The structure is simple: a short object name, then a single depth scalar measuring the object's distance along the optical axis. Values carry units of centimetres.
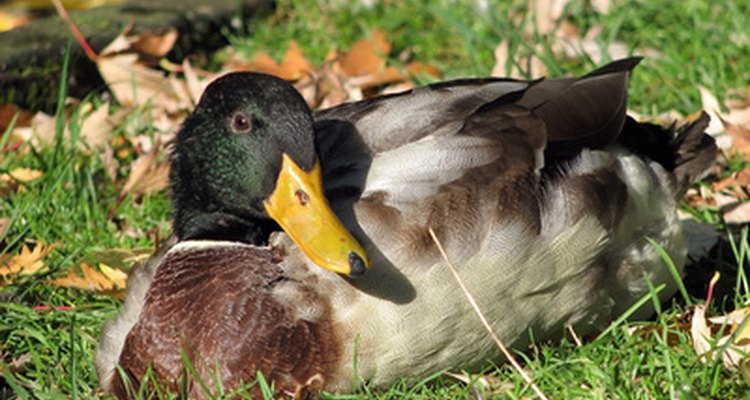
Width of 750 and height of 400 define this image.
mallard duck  621
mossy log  1060
